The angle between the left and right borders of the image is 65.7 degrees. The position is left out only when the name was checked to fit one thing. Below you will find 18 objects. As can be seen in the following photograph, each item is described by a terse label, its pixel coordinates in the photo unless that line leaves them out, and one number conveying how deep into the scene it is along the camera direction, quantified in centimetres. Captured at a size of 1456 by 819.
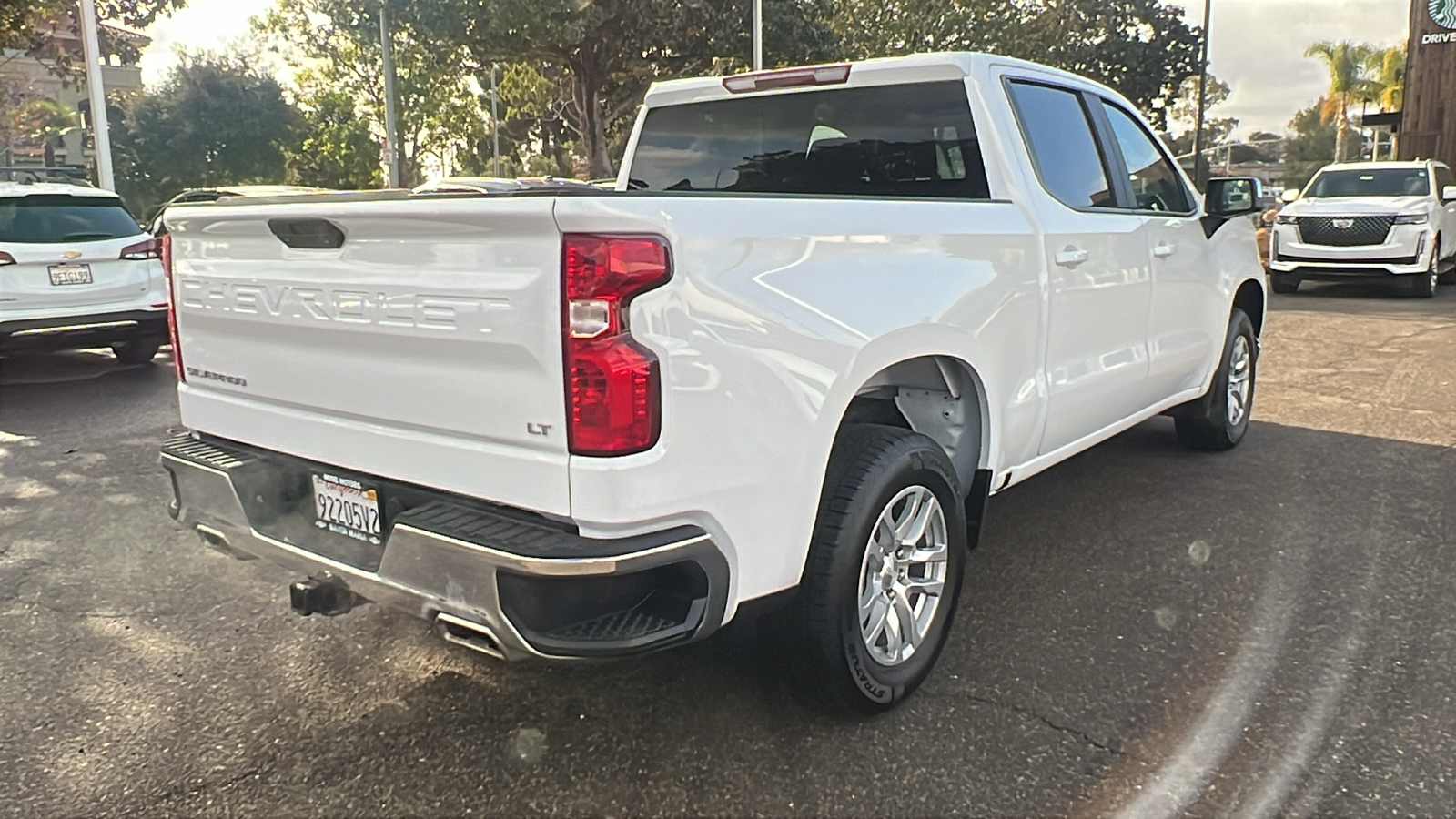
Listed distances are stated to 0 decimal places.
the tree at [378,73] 2642
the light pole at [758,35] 2156
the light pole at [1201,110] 3097
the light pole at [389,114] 2391
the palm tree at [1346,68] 4844
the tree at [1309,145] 5778
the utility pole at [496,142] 4254
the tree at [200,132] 3644
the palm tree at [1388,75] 4412
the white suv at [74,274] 822
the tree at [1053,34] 3388
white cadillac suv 1391
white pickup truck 241
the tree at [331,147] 4219
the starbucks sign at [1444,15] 2261
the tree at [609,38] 2256
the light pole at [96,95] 1373
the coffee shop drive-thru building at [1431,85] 2278
